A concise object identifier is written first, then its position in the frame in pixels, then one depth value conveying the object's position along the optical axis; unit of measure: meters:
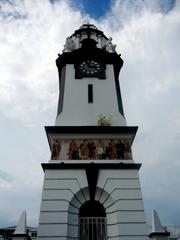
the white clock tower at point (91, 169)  13.34
